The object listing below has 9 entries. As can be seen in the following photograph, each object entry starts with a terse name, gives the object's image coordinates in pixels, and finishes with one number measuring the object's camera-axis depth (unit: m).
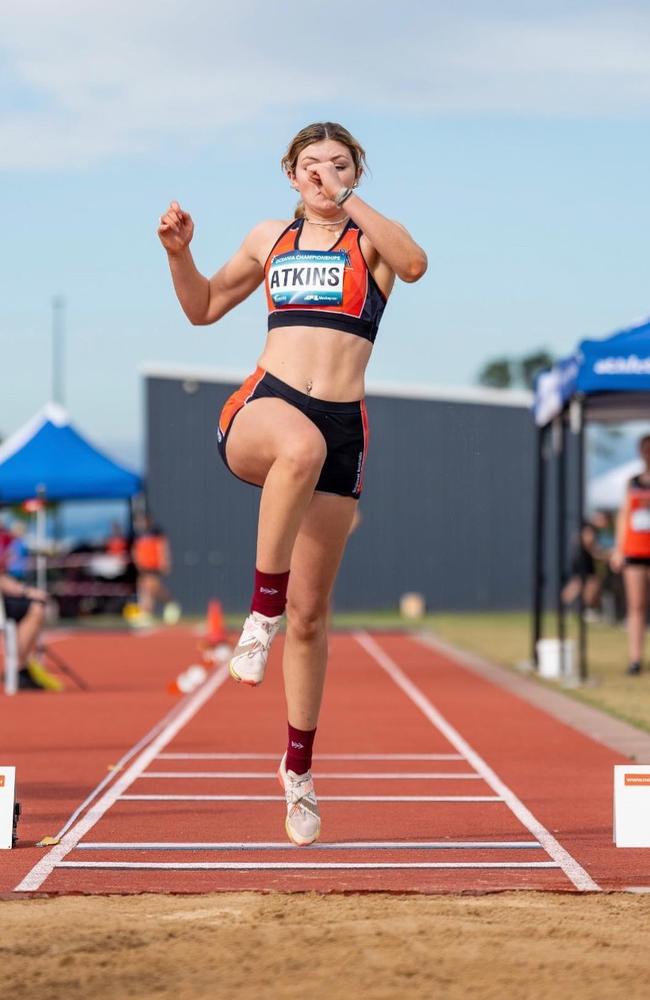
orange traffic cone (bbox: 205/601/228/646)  19.44
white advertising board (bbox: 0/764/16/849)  5.72
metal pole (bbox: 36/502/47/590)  19.18
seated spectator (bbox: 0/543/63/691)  14.32
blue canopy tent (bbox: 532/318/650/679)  13.04
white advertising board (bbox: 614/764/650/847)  5.77
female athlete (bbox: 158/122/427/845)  5.20
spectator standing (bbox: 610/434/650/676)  14.79
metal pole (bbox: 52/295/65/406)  56.28
